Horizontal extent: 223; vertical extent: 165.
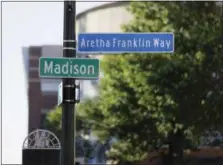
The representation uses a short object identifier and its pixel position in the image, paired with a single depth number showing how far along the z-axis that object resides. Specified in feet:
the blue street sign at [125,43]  55.24
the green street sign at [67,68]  53.76
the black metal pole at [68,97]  53.32
